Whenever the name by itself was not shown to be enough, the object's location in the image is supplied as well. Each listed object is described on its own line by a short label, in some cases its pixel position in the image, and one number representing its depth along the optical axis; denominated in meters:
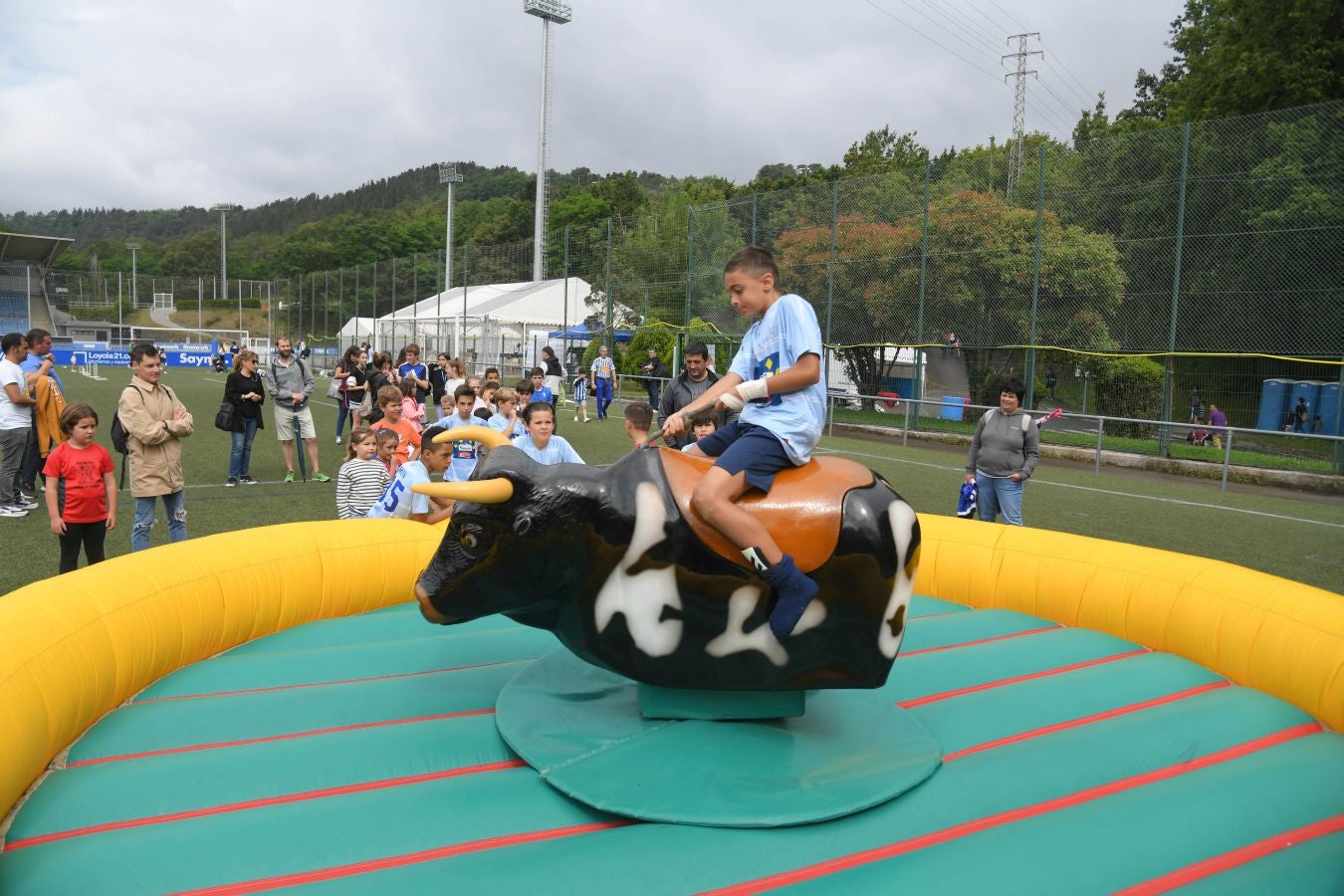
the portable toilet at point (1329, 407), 14.59
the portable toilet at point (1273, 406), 15.29
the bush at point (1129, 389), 16.98
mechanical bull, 3.49
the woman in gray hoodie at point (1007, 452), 7.93
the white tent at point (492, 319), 35.59
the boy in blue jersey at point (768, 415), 3.39
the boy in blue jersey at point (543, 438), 6.82
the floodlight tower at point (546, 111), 39.14
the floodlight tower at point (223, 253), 68.31
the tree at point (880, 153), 49.25
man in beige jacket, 6.70
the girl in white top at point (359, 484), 7.01
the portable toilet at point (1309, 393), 14.84
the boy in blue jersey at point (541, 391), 13.09
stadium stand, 51.17
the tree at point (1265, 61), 20.50
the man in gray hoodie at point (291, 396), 11.56
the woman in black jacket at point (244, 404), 11.00
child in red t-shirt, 5.88
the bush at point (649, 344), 27.83
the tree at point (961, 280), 17.56
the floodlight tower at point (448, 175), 58.44
